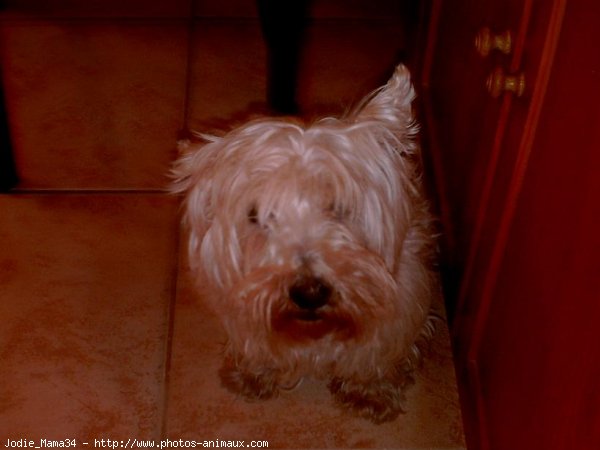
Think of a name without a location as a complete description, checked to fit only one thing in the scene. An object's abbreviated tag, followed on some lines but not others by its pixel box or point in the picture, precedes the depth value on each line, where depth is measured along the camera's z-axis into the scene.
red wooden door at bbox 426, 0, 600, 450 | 0.39
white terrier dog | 0.51
